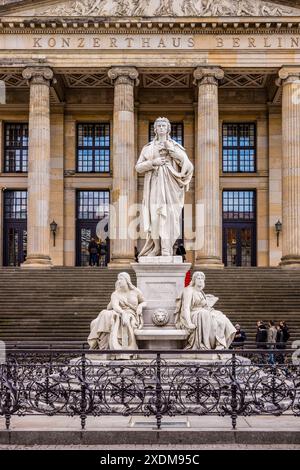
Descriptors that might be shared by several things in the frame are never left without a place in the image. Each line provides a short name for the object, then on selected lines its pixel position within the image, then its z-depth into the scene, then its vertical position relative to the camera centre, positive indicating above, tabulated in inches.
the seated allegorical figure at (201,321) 525.3 -43.9
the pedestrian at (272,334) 983.0 -96.9
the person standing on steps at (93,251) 1791.3 +7.0
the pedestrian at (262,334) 956.0 -94.2
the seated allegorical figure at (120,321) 526.3 -43.6
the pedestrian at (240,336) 924.0 -93.8
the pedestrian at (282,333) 983.6 -96.9
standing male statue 562.9 +45.9
